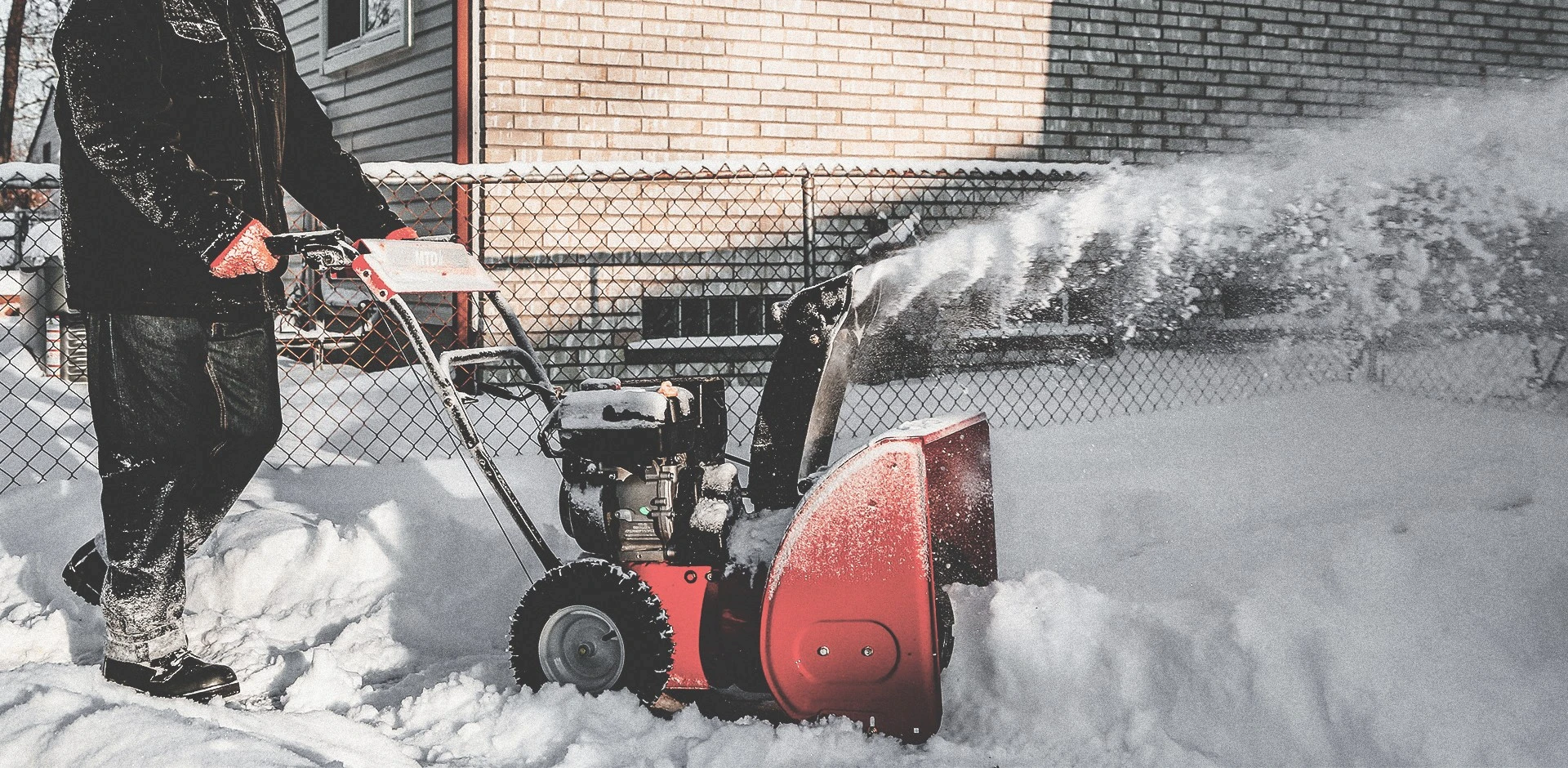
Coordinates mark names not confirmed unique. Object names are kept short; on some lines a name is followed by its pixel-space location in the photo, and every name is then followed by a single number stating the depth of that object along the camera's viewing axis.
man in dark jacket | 2.31
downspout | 7.18
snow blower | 2.36
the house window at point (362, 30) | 8.00
